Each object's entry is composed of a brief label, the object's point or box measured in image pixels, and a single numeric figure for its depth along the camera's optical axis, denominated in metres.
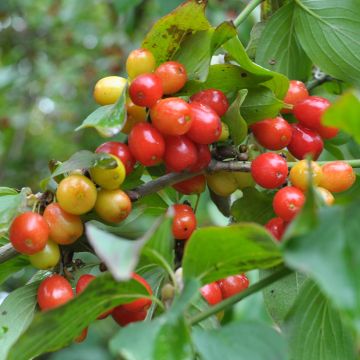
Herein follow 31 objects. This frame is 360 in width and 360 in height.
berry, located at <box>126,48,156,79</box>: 0.34
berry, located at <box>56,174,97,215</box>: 0.32
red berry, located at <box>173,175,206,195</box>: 0.35
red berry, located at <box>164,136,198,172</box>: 0.33
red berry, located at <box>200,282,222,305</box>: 0.32
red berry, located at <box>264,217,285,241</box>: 0.33
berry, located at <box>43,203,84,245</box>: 0.32
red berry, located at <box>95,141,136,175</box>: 0.33
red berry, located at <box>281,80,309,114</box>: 0.36
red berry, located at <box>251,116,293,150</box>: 0.35
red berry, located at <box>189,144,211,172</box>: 0.34
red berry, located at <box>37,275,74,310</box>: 0.32
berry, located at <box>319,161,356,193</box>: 0.33
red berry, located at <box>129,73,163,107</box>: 0.32
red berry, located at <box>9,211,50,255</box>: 0.31
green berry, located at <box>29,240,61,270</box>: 0.32
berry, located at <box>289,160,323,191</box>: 0.32
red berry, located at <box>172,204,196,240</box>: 0.34
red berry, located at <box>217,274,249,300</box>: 0.34
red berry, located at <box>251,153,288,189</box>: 0.33
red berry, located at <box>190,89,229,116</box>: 0.34
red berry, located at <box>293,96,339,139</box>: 0.35
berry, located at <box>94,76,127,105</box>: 0.34
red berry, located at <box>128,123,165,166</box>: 0.32
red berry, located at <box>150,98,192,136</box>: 0.32
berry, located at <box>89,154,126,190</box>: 0.32
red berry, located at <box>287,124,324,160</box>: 0.35
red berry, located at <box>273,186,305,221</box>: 0.31
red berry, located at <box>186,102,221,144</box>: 0.33
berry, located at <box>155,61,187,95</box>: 0.33
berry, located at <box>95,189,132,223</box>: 0.32
